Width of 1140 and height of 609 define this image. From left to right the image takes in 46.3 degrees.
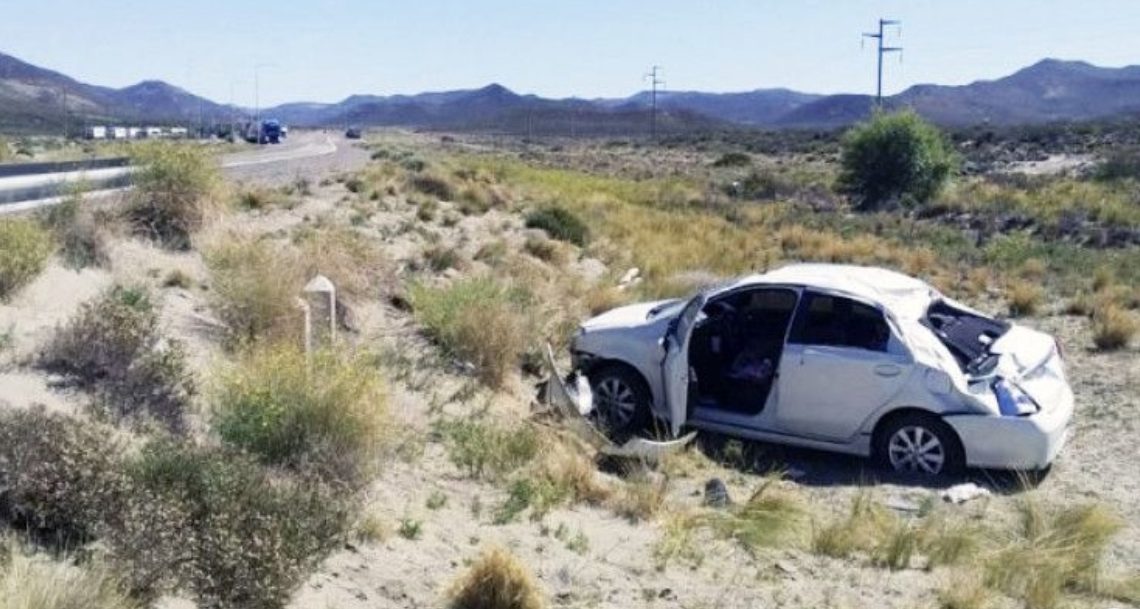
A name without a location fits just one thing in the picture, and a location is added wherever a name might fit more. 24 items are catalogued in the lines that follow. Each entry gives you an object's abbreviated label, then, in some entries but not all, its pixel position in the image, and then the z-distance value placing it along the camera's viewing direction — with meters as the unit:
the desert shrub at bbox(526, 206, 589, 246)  25.45
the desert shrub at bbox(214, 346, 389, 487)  8.11
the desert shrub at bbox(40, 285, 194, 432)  8.73
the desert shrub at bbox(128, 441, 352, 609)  5.89
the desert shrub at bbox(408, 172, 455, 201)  29.10
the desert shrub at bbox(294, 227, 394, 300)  14.21
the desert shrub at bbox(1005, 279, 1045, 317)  21.19
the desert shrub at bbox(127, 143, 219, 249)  15.02
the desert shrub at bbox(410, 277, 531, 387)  12.67
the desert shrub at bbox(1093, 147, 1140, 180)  56.32
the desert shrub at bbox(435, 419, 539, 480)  9.55
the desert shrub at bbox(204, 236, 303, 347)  11.32
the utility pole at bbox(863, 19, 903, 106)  71.81
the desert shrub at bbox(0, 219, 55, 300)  10.43
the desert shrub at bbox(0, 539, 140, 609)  4.98
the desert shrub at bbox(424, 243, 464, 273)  18.28
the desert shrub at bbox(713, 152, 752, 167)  84.97
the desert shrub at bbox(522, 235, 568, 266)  22.50
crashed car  10.84
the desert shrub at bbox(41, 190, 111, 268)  12.55
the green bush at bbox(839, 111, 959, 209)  47.75
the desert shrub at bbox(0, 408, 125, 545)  6.23
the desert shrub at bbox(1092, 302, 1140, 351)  17.62
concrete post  11.04
